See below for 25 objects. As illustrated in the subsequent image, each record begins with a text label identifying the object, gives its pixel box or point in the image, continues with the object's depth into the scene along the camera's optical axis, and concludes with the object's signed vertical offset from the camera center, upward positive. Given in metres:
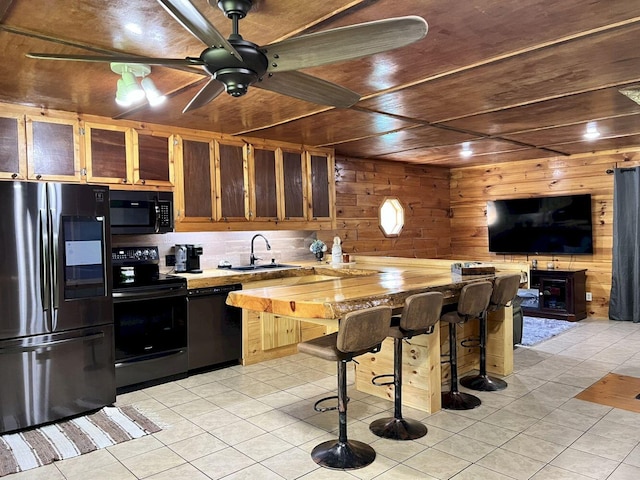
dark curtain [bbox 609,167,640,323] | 6.15 -0.27
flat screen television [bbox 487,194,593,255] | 6.56 +0.04
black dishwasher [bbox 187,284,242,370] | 4.32 -0.87
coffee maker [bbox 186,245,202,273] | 4.68 -0.20
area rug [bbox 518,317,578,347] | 5.37 -1.26
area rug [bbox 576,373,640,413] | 3.49 -1.31
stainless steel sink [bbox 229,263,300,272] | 5.00 -0.35
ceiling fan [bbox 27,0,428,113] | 1.63 +0.71
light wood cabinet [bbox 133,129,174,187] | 4.26 +0.73
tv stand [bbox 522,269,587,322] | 6.32 -0.92
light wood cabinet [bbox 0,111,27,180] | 3.58 +0.72
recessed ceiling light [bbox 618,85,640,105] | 3.43 +0.99
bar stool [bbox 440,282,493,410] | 3.33 -0.63
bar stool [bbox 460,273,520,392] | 3.67 -0.77
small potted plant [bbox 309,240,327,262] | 5.77 -0.19
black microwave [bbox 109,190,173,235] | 4.10 +0.23
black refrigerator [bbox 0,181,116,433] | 3.20 -0.45
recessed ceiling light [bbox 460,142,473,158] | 5.72 +1.04
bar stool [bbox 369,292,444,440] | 2.88 -0.64
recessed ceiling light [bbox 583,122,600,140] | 4.74 +1.03
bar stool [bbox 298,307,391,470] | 2.54 -0.67
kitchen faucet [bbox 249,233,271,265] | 5.37 -0.24
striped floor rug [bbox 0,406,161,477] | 2.84 -1.31
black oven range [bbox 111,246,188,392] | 3.90 -0.74
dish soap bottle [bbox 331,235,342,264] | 5.52 -0.23
